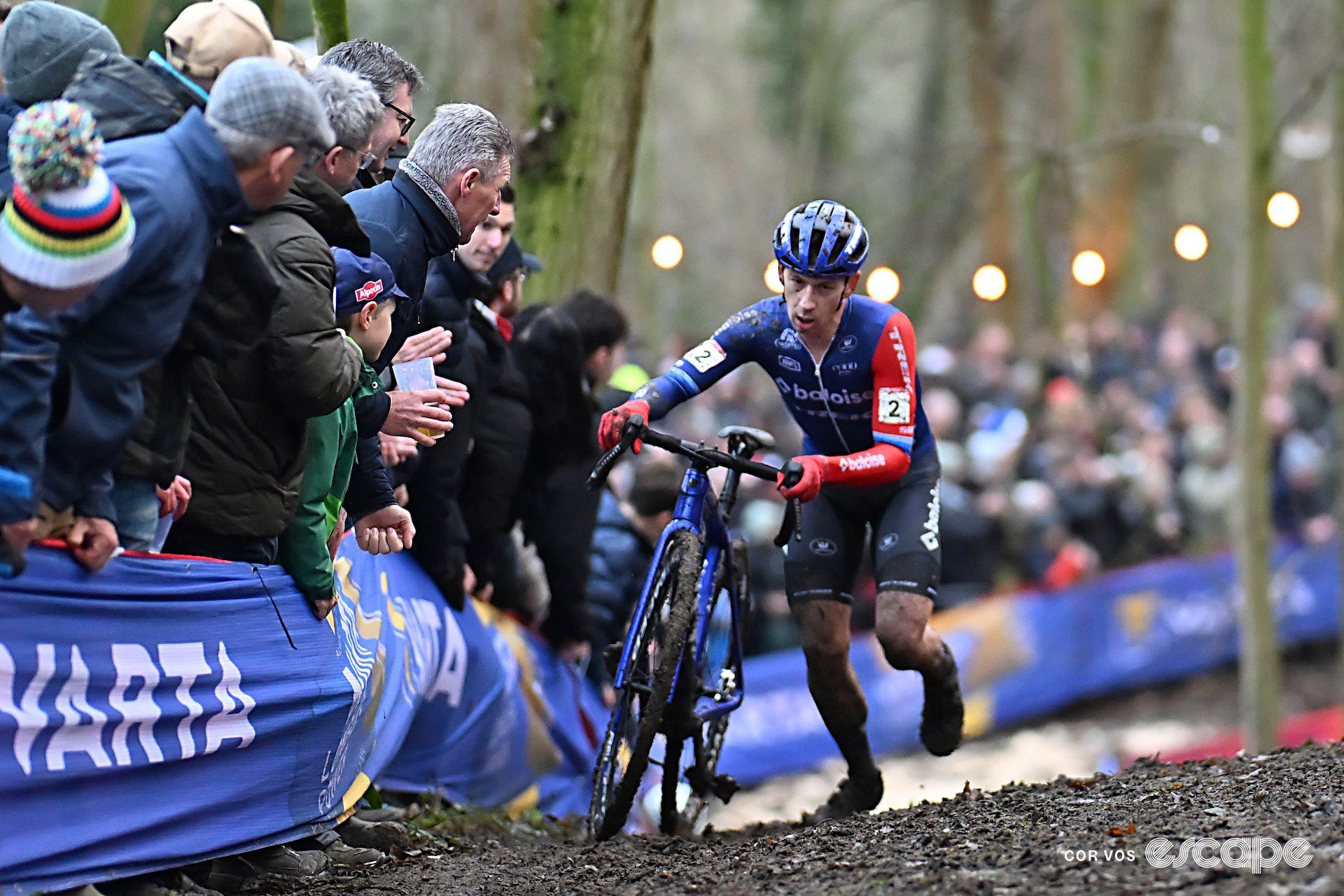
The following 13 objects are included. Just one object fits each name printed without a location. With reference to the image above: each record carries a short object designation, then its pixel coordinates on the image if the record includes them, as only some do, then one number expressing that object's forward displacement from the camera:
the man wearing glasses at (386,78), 13.13
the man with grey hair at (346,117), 11.75
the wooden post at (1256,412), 25.62
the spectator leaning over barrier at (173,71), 9.93
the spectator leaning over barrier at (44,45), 11.02
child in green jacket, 11.77
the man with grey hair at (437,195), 12.78
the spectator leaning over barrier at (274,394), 10.77
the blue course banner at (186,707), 9.54
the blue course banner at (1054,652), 27.72
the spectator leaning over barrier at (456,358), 14.73
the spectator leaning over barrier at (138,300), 8.87
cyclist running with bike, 14.45
